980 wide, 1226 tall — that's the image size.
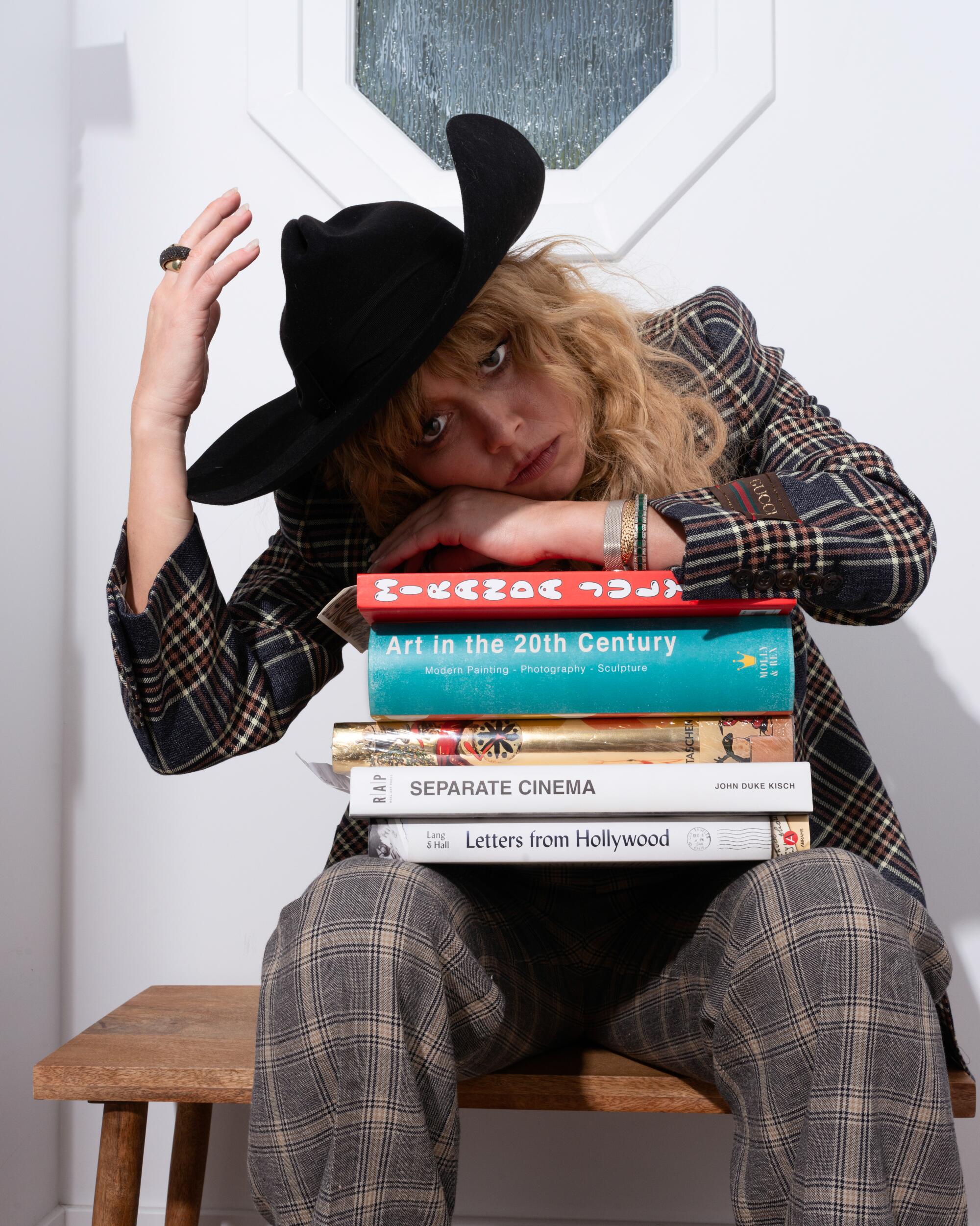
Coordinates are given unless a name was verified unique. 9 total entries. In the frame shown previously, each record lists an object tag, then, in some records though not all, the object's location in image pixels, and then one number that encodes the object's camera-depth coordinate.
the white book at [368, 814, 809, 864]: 0.72
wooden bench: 0.82
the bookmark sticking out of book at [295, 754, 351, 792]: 0.80
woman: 0.61
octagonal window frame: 1.32
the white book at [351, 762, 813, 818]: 0.71
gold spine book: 0.73
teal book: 0.72
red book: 0.72
